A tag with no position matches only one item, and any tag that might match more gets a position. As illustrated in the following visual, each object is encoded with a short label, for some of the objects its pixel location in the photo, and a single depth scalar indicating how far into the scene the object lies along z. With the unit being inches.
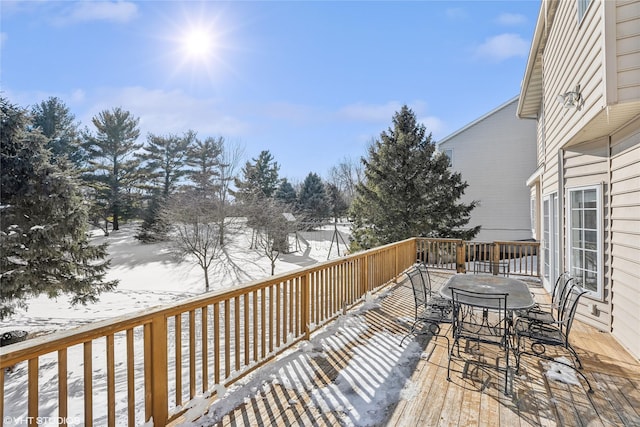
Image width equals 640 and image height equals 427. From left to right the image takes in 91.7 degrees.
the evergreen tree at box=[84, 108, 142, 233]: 919.0
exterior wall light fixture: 148.9
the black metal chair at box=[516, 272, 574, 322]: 135.0
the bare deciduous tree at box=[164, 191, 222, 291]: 525.0
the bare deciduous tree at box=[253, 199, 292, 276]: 617.6
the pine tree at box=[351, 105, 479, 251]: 474.6
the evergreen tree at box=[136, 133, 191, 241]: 977.5
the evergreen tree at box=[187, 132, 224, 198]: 939.8
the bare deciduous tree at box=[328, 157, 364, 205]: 1389.0
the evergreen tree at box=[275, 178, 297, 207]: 1194.6
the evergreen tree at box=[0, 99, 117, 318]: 285.9
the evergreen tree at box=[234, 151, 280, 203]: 1087.6
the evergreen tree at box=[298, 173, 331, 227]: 1242.0
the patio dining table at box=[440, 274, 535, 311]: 128.6
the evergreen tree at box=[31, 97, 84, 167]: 784.9
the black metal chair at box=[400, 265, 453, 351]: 142.9
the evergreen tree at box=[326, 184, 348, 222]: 1331.2
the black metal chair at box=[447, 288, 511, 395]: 113.6
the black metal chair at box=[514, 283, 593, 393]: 114.7
